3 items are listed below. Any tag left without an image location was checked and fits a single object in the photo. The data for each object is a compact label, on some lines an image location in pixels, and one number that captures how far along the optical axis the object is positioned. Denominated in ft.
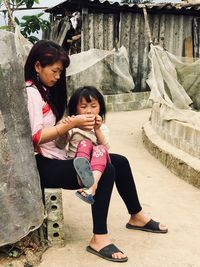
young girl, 8.79
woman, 8.59
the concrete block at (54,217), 8.97
